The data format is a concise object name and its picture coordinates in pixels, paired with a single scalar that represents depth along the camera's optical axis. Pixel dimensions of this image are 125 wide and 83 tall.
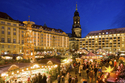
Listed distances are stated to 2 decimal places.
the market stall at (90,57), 24.98
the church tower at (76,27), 91.00
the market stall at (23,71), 11.27
